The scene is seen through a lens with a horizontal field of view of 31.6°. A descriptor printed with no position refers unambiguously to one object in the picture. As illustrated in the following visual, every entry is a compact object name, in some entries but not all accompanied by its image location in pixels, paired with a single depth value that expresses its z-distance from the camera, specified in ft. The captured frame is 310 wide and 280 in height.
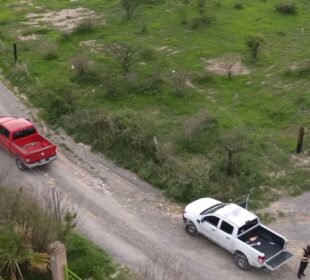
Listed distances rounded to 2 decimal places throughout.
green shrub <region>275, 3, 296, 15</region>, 130.52
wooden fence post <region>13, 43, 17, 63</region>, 111.55
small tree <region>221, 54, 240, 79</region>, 99.79
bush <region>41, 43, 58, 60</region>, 110.83
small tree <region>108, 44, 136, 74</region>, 99.76
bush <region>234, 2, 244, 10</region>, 136.77
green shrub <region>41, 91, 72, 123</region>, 88.98
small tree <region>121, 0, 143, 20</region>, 130.11
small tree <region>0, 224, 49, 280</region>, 44.98
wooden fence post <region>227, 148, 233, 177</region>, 71.31
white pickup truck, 57.72
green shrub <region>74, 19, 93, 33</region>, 123.03
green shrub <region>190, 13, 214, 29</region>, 123.44
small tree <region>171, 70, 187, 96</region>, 91.76
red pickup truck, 74.79
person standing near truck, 56.54
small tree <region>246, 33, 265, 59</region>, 104.73
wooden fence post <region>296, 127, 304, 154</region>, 75.20
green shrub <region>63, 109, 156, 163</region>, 77.61
